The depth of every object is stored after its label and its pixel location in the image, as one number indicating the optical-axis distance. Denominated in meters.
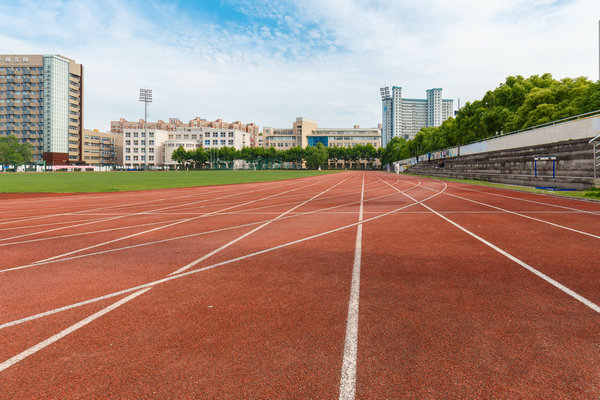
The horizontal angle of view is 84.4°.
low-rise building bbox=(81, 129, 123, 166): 139.75
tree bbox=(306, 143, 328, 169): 127.00
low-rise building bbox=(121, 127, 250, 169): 141.62
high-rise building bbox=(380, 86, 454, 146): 185.12
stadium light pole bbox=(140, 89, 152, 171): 103.56
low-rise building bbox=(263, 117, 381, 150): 166.14
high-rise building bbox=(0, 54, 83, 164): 117.12
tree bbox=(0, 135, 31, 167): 96.62
